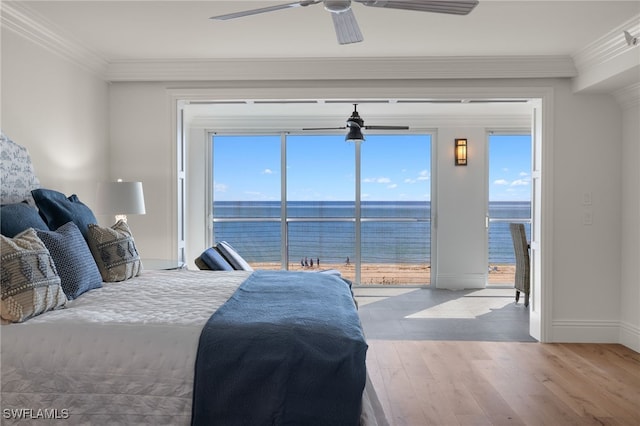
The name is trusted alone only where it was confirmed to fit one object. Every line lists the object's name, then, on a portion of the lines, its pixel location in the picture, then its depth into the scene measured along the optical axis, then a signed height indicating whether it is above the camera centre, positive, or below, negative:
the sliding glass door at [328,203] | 7.33 +0.06
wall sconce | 7.14 +0.80
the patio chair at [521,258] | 5.84 -0.59
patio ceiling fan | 5.99 +0.95
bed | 1.88 -0.58
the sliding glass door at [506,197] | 7.30 +0.15
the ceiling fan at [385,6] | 2.26 +0.91
